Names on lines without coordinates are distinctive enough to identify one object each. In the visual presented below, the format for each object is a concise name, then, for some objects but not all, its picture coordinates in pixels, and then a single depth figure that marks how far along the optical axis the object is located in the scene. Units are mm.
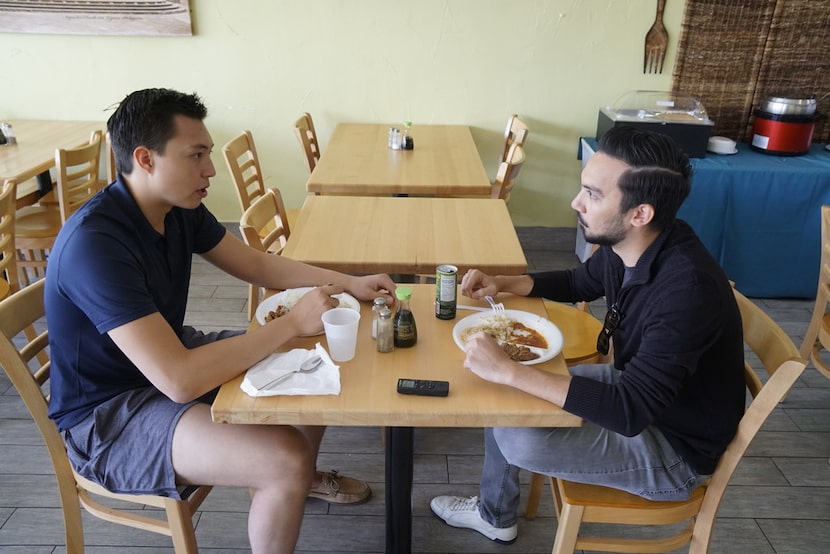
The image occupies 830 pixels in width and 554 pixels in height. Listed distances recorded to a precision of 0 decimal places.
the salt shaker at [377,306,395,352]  1294
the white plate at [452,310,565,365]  1337
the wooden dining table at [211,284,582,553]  1126
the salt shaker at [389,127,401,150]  3156
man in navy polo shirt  1217
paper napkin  1165
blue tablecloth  3131
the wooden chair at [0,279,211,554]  1302
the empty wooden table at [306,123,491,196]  2590
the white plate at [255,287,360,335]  1482
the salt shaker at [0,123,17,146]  3176
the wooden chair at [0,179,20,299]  2255
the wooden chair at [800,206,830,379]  2139
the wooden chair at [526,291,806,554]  1275
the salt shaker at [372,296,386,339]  1330
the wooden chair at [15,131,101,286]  2740
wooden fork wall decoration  3457
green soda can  1433
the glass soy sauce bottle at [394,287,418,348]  1344
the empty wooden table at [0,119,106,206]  2803
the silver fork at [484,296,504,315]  1517
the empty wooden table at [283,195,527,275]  1789
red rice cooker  3254
